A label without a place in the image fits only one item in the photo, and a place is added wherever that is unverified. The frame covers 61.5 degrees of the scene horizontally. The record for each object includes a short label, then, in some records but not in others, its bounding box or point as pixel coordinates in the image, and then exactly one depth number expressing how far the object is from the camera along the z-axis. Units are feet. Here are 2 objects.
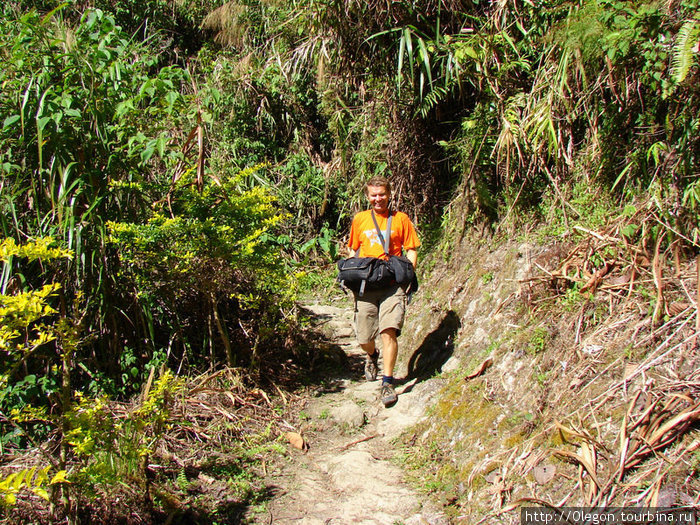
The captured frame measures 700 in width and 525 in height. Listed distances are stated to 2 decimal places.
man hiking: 15.60
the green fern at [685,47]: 10.91
